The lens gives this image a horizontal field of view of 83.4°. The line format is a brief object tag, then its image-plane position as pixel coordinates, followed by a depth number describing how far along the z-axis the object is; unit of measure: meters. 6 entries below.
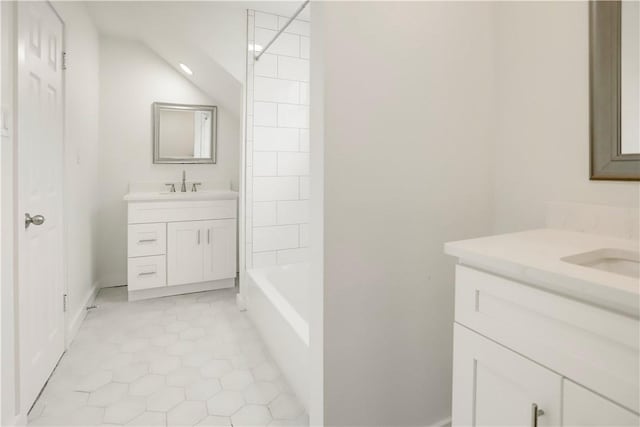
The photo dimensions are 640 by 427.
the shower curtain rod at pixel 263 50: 2.50
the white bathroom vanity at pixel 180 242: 3.06
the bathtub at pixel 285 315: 1.73
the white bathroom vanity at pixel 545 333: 0.65
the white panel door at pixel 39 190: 1.57
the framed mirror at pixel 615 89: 1.08
